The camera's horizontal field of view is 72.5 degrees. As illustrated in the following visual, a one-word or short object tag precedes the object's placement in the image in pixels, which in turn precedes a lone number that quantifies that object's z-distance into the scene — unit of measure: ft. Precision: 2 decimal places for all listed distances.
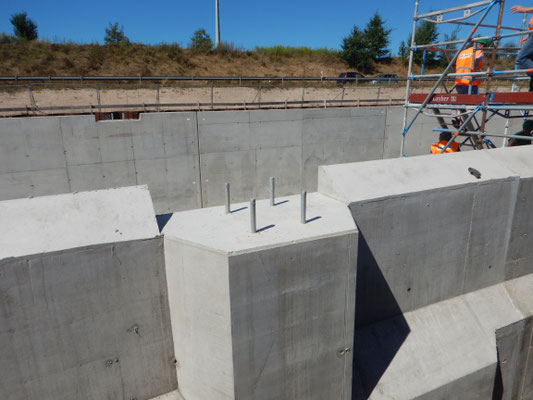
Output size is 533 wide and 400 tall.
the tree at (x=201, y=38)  113.82
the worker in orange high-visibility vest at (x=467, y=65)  26.35
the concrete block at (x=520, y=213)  18.58
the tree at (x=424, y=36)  138.07
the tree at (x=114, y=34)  100.86
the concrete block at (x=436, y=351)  14.79
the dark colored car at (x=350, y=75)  95.29
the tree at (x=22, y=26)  112.27
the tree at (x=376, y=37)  124.57
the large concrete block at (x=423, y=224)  15.03
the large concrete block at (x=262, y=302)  10.53
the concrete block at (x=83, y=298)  10.36
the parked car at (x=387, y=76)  104.94
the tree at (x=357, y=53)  119.75
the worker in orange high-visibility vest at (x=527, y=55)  23.42
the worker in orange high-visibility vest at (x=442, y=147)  29.01
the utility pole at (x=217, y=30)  94.48
